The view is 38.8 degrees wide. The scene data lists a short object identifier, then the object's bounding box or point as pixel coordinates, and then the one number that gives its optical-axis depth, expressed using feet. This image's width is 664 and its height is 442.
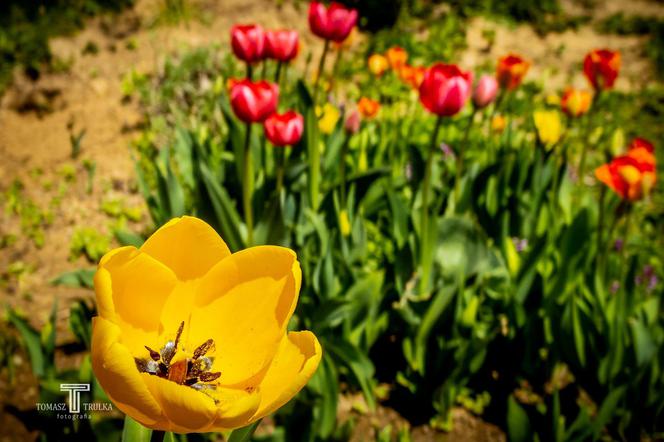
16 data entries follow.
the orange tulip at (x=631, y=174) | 3.25
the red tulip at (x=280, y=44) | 3.60
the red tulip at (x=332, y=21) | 3.65
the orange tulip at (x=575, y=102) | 3.94
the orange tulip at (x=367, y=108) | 4.12
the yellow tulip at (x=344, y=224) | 3.69
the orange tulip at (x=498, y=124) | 4.41
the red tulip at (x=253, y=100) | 3.23
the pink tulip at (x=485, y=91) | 3.60
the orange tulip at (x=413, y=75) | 4.16
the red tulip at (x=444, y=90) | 3.31
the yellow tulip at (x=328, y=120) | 4.06
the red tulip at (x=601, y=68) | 3.70
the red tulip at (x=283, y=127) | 3.38
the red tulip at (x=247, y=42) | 3.53
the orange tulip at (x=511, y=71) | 3.96
